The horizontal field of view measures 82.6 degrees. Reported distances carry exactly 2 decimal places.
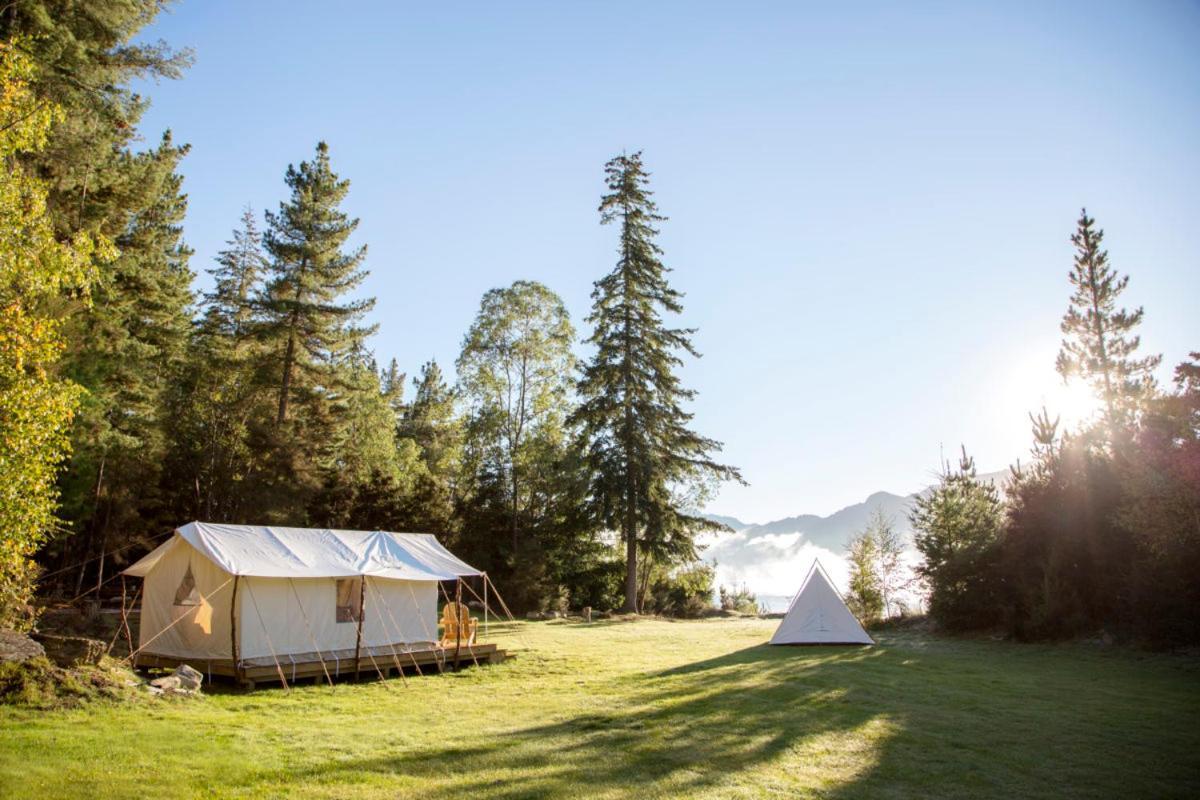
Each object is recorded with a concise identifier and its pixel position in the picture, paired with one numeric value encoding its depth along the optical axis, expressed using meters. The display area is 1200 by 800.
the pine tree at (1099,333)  26.20
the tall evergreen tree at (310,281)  24.55
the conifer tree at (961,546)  17.95
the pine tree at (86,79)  13.04
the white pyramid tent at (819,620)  15.78
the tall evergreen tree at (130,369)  16.75
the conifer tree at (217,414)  25.27
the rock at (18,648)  7.87
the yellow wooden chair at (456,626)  14.23
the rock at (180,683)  9.20
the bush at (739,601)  30.72
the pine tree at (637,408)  26.02
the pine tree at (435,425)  38.62
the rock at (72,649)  8.87
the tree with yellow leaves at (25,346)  8.95
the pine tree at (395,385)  47.15
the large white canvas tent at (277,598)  11.52
